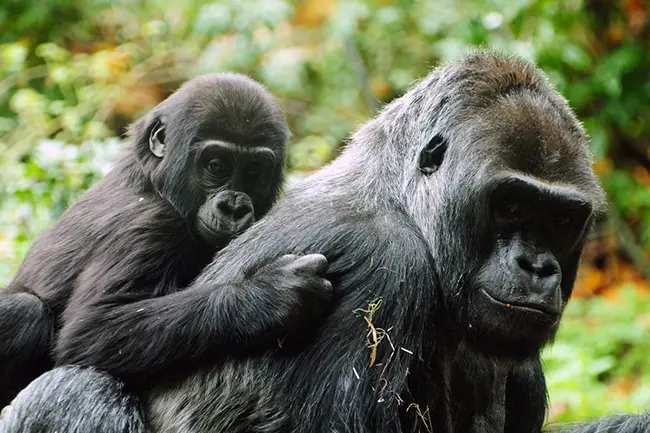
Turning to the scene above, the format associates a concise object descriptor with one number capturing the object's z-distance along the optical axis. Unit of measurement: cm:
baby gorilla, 795
